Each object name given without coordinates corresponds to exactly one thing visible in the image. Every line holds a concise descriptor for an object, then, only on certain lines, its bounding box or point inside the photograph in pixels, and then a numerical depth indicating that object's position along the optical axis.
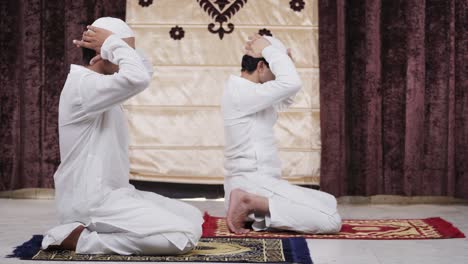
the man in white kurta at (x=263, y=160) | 6.05
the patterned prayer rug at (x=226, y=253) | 4.80
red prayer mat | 5.96
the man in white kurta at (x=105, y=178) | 4.82
